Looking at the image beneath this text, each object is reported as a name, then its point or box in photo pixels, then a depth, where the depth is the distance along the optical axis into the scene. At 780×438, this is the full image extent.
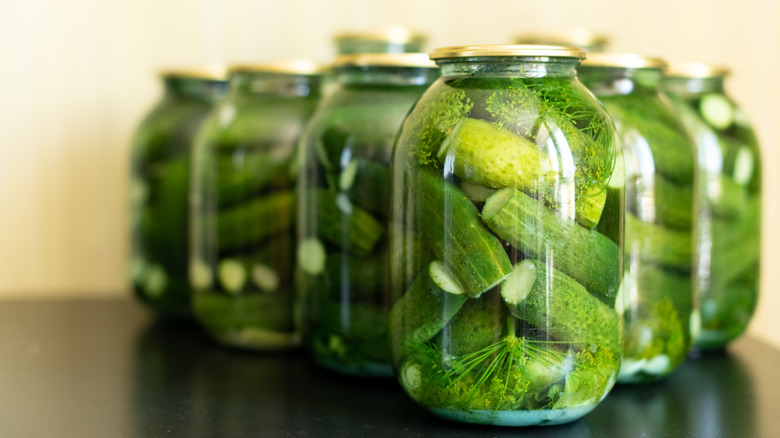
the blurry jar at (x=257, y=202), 1.10
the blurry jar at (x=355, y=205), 0.95
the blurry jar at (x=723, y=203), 1.09
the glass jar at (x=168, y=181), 1.29
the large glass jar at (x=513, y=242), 0.75
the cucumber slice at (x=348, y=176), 0.96
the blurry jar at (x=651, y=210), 0.93
